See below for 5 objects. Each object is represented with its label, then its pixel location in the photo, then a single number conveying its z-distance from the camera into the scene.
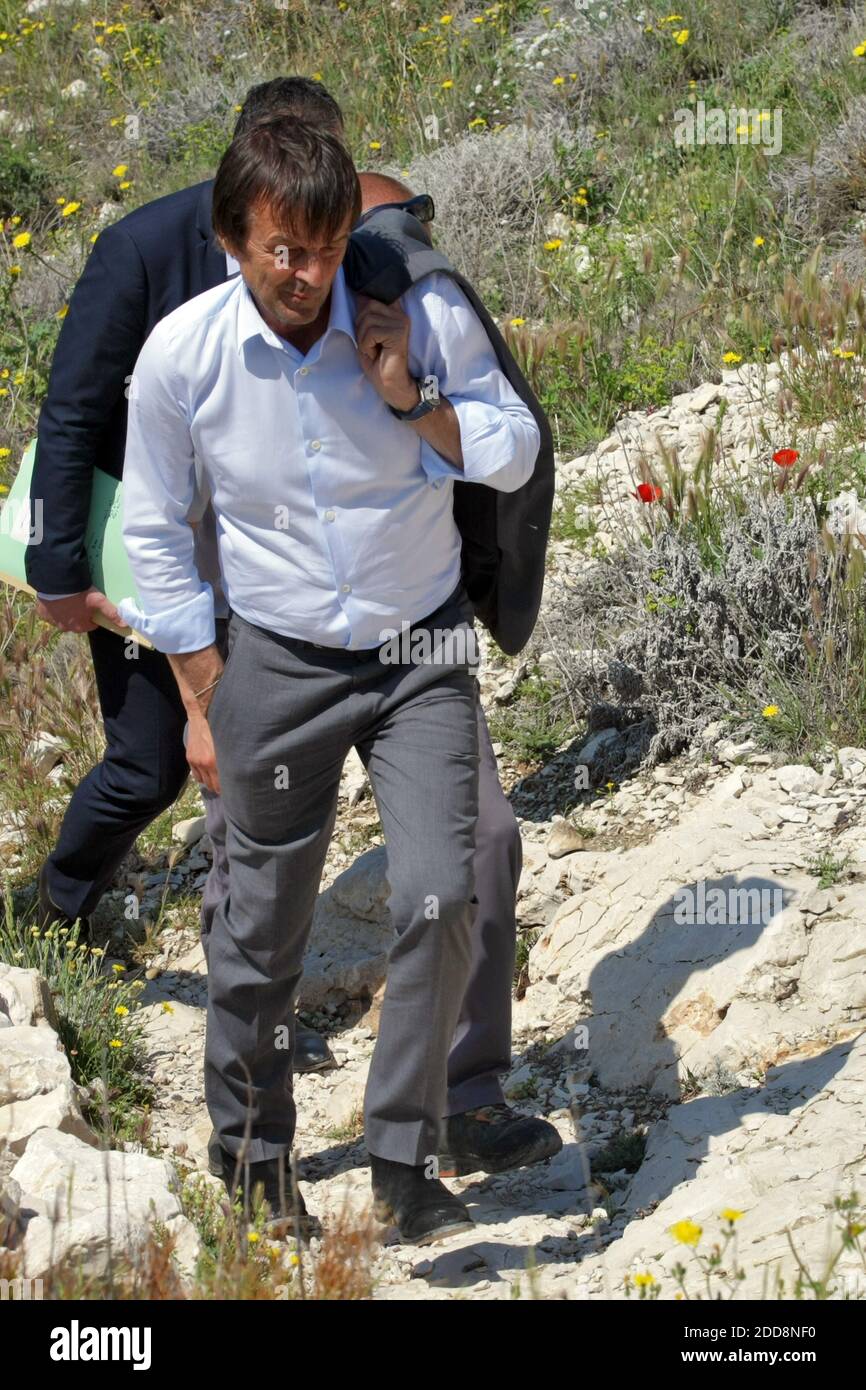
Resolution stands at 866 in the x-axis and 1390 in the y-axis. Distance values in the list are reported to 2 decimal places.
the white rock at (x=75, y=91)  10.55
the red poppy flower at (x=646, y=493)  4.91
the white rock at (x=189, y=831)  5.15
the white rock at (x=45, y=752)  5.36
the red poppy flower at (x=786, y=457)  4.81
